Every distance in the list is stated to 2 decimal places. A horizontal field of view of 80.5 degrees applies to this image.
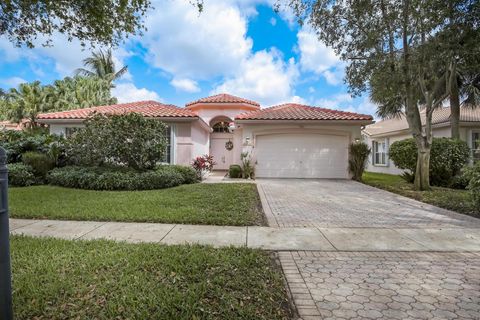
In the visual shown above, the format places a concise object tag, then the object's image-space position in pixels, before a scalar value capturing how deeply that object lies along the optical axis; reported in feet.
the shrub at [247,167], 51.11
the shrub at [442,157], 43.24
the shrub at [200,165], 47.39
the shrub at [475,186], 23.44
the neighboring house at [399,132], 55.88
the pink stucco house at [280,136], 48.55
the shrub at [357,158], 49.19
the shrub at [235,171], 51.93
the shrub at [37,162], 38.19
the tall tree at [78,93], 83.30
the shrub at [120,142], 38.42
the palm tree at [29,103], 79.71
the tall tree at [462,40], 26.27
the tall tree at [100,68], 99.76
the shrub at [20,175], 36.04
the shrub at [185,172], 41.88
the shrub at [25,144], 41.14
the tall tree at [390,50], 33.47
